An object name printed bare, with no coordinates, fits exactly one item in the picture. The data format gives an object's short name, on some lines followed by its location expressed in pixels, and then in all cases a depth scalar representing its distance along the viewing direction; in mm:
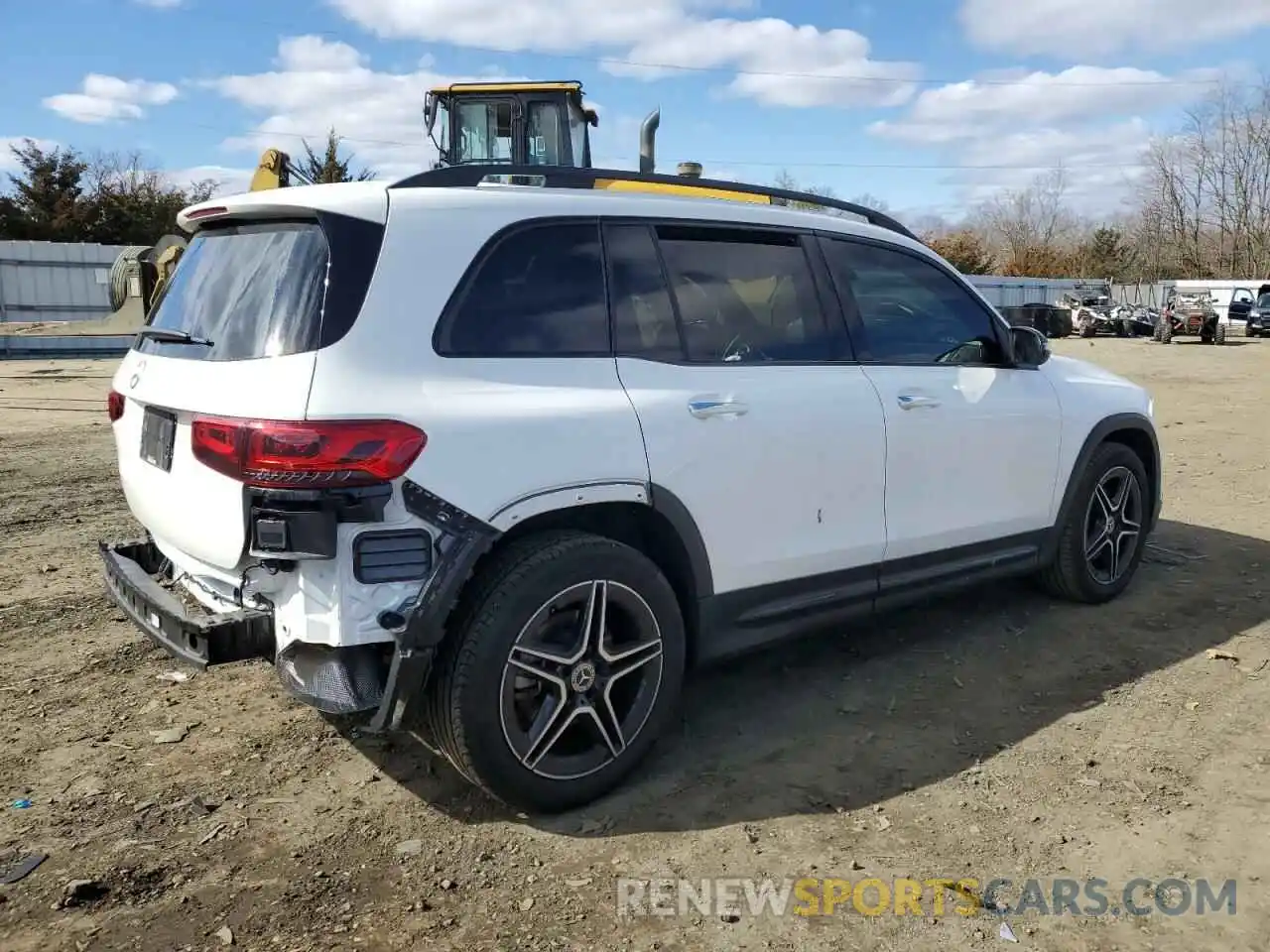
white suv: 2717
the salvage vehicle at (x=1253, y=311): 37406
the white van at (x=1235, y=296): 39688
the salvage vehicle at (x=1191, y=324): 33094
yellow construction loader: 12211
